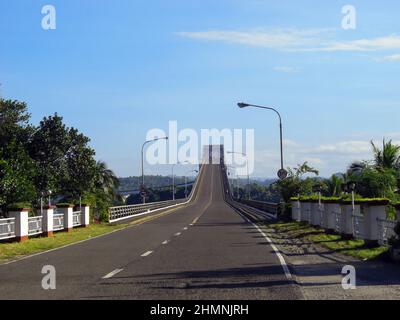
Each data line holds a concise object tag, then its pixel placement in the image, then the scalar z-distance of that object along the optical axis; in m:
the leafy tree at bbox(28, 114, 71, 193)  41.72
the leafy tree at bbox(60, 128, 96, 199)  43.34
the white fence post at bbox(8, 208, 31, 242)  29.14
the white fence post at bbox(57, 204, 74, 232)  37.38
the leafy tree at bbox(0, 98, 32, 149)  40.50
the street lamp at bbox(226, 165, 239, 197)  155.88
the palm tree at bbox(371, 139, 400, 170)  43.75
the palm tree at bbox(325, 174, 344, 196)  53.88
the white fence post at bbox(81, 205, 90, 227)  41.75
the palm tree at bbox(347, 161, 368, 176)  48.41
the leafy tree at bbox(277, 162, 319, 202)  49.16
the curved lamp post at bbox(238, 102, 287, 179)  50.31
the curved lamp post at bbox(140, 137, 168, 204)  75.78
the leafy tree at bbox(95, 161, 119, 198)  78.51
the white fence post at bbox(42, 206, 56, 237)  33.25
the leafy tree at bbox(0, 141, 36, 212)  32.00
